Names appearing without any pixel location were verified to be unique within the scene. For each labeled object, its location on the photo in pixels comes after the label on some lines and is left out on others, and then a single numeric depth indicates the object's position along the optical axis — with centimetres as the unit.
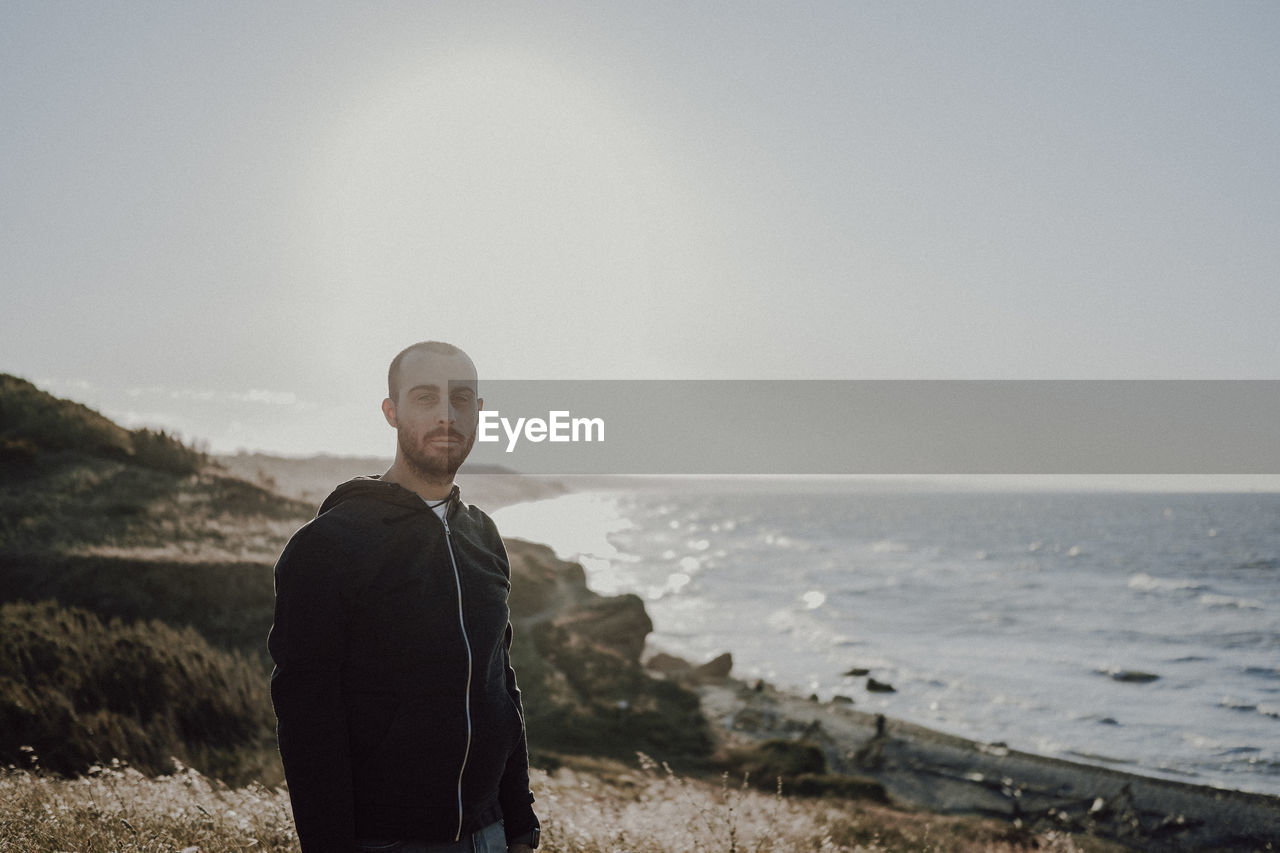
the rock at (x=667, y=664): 3038
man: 240
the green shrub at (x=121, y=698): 906
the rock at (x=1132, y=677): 3077
